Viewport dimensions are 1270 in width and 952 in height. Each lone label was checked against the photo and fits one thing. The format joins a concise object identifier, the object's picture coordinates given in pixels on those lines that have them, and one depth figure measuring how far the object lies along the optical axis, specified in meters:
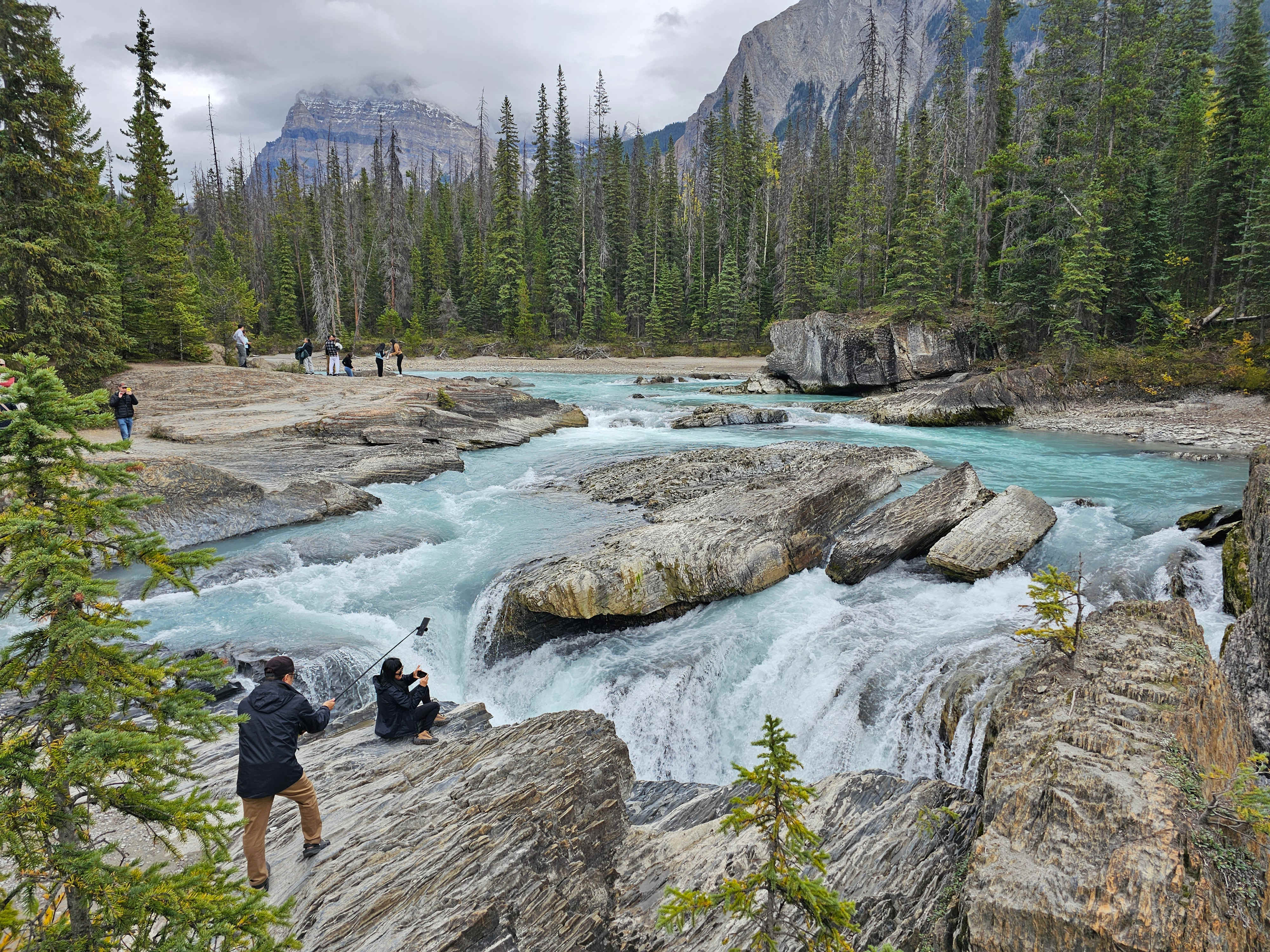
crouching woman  7.09
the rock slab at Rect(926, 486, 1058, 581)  11.49
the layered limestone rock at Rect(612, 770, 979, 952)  4.55
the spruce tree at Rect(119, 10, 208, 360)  27.06
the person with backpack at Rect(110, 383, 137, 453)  16.62
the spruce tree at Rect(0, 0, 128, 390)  19.44
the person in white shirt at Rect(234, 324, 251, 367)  28.61
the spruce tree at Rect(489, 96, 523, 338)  61.19
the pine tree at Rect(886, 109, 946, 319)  34.69
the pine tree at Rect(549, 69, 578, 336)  61.19
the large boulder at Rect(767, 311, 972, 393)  34.78
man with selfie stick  5.04
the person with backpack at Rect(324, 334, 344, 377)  31.12
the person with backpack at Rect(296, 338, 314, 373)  31.70
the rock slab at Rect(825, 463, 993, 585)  11.93
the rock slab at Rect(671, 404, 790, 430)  27.06
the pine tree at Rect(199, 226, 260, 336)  41.00
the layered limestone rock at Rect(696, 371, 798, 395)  39.81
